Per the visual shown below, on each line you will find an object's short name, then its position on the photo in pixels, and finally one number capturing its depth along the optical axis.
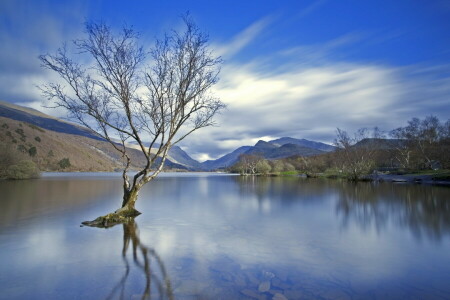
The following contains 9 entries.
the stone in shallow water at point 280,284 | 5.85
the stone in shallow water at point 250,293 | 5.39
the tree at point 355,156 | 63.41
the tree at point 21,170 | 60.62
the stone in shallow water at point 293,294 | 5.37
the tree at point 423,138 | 76.31
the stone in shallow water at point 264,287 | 5.68
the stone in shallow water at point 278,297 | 5.32
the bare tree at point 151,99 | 15.25
